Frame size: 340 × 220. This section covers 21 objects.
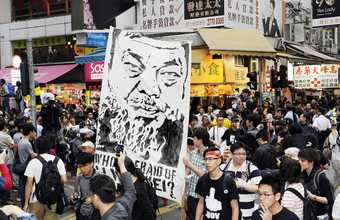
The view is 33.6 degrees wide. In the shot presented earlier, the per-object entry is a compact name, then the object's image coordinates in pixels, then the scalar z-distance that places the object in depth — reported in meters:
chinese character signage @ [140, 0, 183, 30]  22.33
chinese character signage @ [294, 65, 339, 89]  27.14
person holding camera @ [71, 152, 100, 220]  5.46
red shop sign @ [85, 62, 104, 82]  23.45
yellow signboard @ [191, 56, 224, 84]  20.91
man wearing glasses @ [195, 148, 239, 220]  5.30
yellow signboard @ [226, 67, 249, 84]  21.53
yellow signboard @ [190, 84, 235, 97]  20.88
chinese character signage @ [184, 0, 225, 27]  20.34
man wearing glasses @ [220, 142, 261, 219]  5.71
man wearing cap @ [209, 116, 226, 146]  10.71
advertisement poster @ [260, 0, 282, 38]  26.60
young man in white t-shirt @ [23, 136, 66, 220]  6.39
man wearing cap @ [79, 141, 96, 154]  7.37
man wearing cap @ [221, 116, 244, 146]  9.43
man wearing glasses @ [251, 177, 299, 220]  4.18
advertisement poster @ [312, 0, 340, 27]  20.39
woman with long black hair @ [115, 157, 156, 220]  5.14
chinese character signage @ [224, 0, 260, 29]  20.41
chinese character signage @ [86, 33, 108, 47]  16.54
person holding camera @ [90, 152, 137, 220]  4.24
